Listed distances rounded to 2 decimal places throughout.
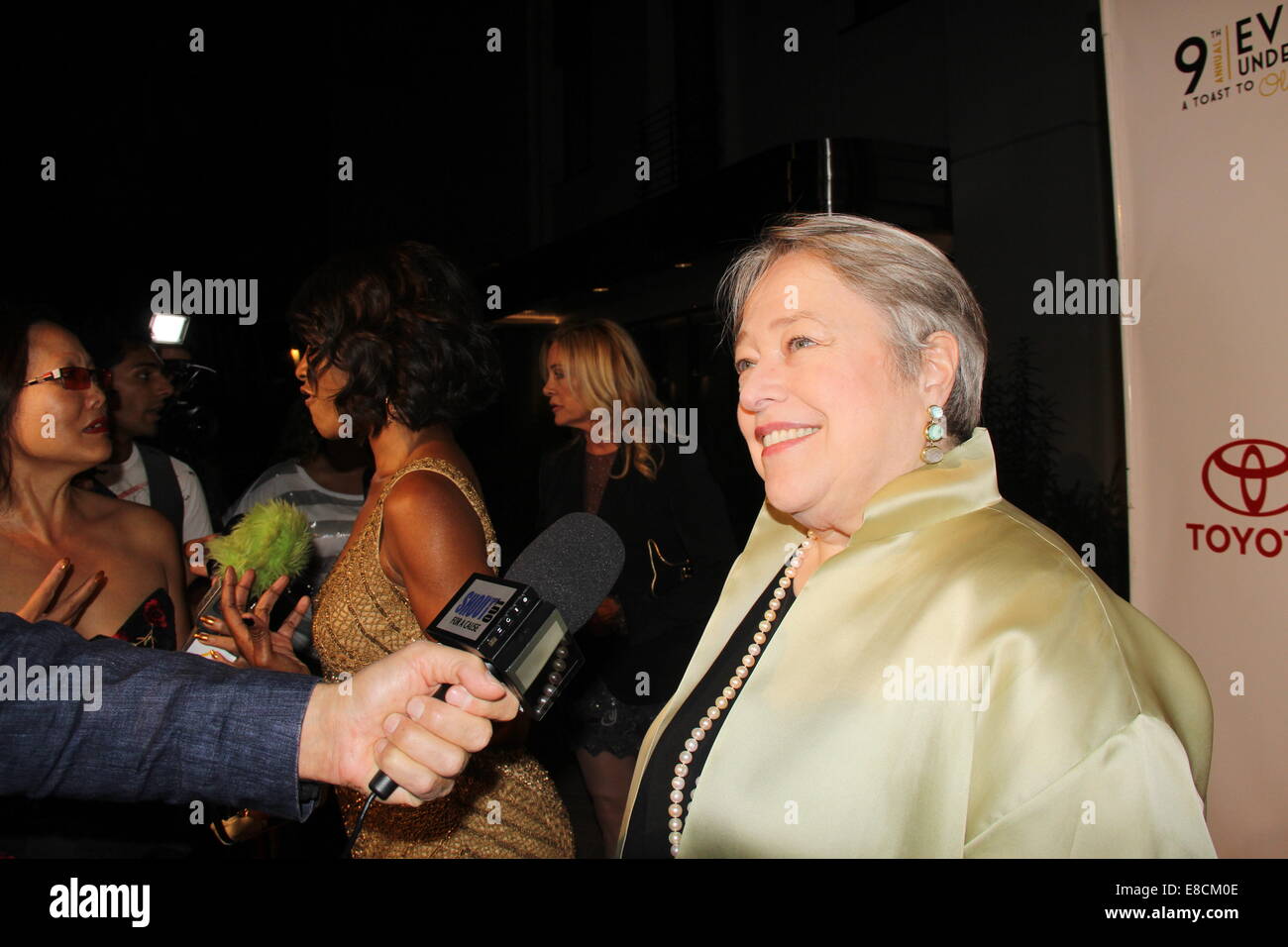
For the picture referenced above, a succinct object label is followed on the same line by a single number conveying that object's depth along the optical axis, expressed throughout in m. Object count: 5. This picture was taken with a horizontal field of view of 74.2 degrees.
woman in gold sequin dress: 1.54
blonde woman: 2.62
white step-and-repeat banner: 1.68
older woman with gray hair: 0.89
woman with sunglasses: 1.65
